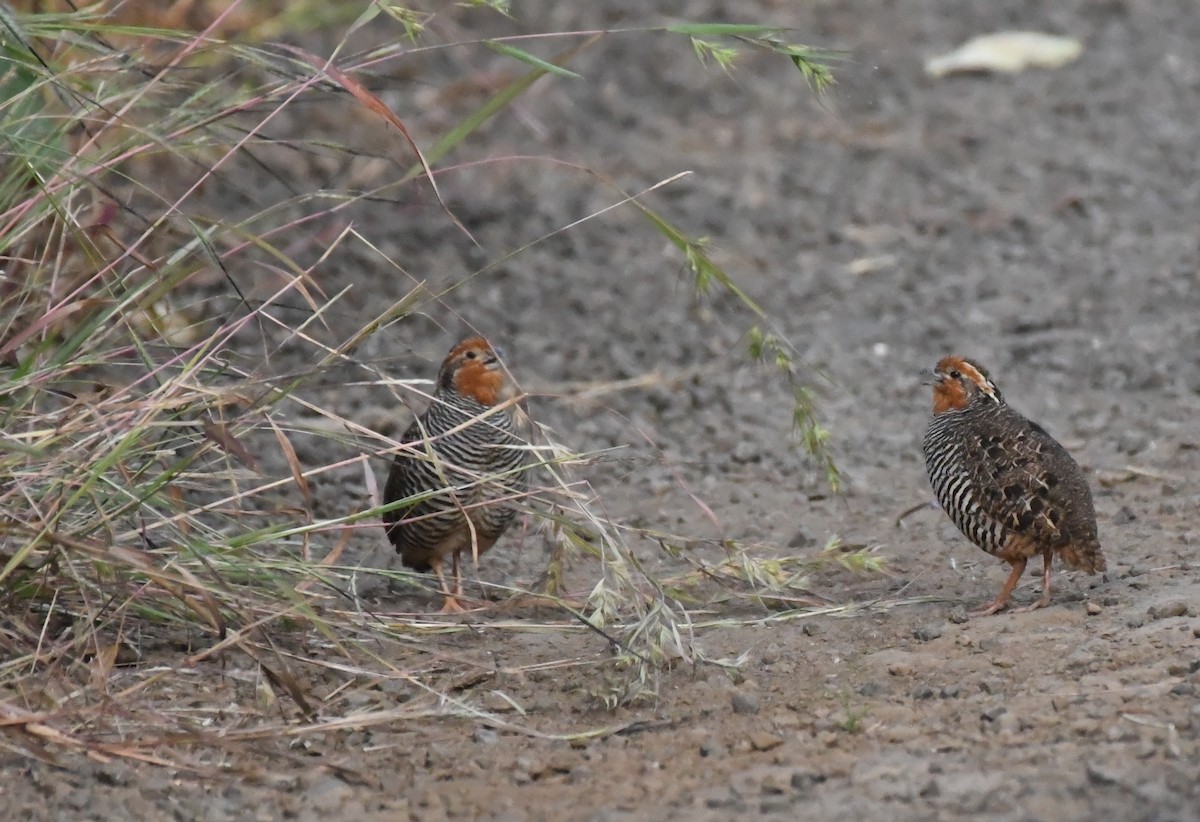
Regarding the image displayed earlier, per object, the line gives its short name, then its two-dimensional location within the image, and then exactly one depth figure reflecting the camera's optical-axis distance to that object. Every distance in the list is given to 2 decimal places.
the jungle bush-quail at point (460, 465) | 11.54
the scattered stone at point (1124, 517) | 12.27
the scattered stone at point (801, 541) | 12.55
